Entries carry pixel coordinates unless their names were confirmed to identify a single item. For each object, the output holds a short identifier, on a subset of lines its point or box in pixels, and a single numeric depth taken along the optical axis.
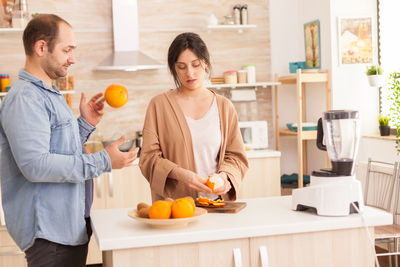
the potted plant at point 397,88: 3.73
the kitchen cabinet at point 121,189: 4.30
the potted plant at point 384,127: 4.32
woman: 2.19
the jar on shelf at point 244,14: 5.00
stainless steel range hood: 4.66
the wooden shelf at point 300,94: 4.58
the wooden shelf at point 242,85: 4.91
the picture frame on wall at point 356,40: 4.57
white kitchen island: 1.70
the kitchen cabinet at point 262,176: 4.62
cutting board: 2.01
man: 1.67
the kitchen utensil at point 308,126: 4.68
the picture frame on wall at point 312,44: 4.80
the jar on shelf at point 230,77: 4.95
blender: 1.90
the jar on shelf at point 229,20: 4.98
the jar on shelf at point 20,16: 4.56
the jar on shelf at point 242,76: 4.99
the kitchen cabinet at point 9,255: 3.81
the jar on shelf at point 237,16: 5.01
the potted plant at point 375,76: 4.27
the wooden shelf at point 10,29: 4.52
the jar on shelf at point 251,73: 4.97
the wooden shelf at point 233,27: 4.86
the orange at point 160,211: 1.75
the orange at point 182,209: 1.75
